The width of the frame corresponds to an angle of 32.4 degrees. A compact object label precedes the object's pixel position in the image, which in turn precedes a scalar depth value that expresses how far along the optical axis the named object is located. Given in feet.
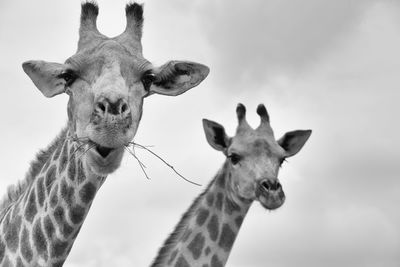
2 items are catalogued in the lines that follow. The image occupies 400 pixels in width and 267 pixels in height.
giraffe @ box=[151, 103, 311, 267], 49.09
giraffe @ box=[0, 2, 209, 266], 23.76
